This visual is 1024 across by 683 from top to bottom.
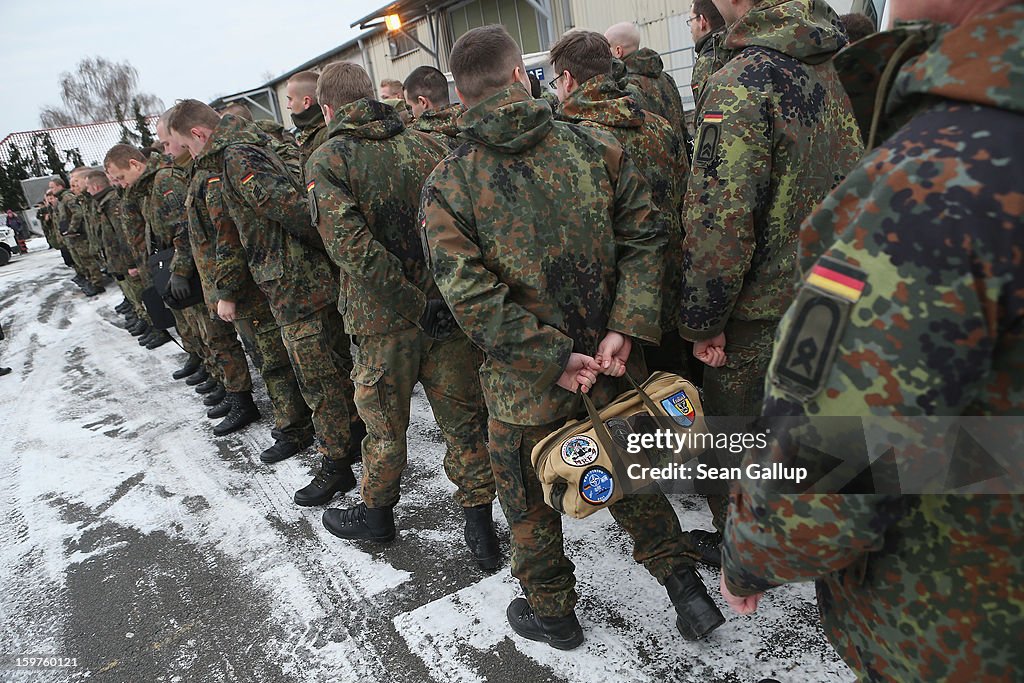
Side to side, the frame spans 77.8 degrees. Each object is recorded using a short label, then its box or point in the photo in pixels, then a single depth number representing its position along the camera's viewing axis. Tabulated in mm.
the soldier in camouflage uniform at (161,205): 4547
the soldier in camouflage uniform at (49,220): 13482
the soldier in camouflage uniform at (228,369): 4840
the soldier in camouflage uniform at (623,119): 2627
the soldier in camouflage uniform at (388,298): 2613
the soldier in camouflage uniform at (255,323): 3787
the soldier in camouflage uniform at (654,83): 3561
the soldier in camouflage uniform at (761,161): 1869
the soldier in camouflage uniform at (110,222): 7090
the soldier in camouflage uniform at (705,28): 3285
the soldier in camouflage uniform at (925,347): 826
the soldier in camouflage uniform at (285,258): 3387
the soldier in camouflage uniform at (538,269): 1907
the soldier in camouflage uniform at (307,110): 3887
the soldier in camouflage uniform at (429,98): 4457
